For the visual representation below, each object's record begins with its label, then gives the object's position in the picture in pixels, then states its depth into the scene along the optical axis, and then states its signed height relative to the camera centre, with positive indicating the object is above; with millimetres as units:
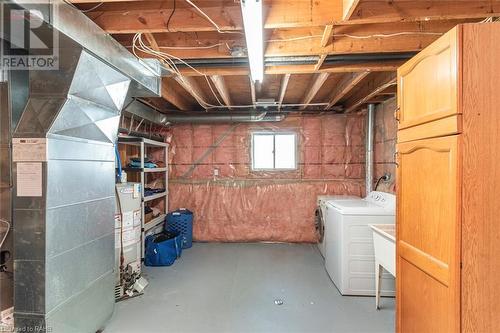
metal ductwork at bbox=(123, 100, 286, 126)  4352 +808
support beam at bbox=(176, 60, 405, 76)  2365 +900
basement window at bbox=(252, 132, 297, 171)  4789 +268
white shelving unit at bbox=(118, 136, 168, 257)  3541 -81
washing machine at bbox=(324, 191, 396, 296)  2818 -912
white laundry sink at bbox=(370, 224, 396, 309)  2191 -741
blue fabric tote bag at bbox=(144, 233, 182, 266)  3667 -1225
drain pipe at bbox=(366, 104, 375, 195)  4074 +342
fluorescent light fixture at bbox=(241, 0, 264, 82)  1278 +804
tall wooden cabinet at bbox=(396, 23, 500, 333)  1127 -54
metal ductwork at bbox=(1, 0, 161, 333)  1630 -27
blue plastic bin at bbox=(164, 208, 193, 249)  4402 -985
